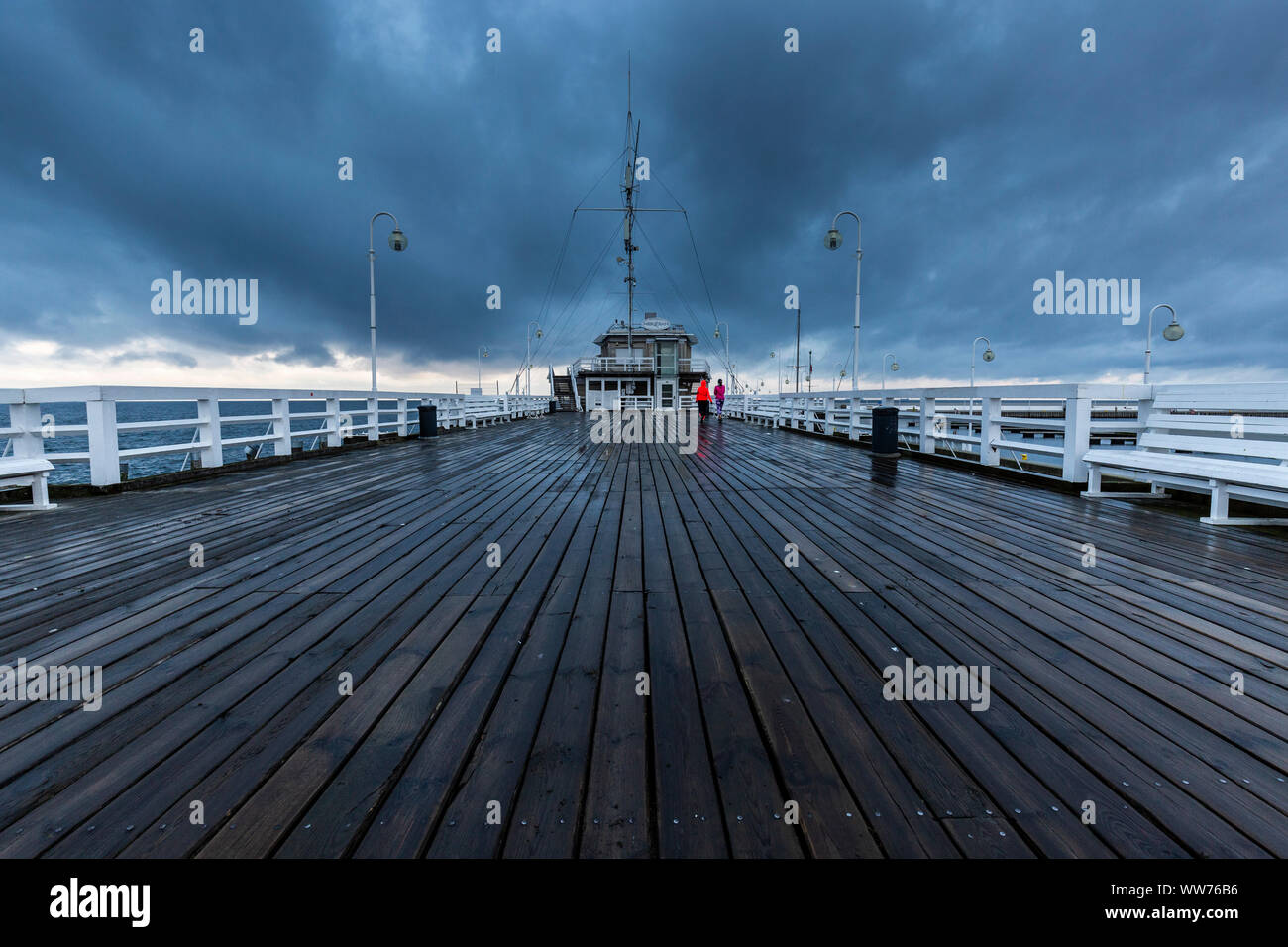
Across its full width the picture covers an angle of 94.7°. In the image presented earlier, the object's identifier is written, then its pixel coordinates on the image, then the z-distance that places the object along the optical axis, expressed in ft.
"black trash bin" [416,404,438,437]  52.95
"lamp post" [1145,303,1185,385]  66.28
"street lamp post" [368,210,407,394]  51.41
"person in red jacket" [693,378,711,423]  82.69
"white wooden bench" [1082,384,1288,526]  16.39
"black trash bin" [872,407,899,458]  35.88
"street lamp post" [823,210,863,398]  52.54
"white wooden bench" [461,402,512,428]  74.75
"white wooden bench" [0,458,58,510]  18.47
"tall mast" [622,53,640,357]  127.44
